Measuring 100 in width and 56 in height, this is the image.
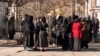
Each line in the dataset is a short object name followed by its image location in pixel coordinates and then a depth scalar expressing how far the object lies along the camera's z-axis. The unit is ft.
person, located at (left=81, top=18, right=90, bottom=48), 68.49
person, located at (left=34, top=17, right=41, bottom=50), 64.03
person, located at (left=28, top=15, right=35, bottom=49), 63.98
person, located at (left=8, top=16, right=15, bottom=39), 83.44
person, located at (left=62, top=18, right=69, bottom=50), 66.39
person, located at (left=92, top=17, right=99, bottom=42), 86.12
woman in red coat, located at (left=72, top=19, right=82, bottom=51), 65.05
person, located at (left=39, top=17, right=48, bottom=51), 63.49
